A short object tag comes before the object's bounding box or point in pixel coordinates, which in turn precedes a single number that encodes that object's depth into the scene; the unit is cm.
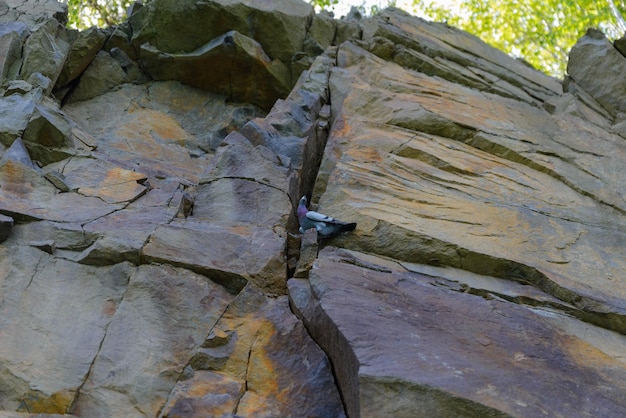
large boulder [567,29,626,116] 1249
